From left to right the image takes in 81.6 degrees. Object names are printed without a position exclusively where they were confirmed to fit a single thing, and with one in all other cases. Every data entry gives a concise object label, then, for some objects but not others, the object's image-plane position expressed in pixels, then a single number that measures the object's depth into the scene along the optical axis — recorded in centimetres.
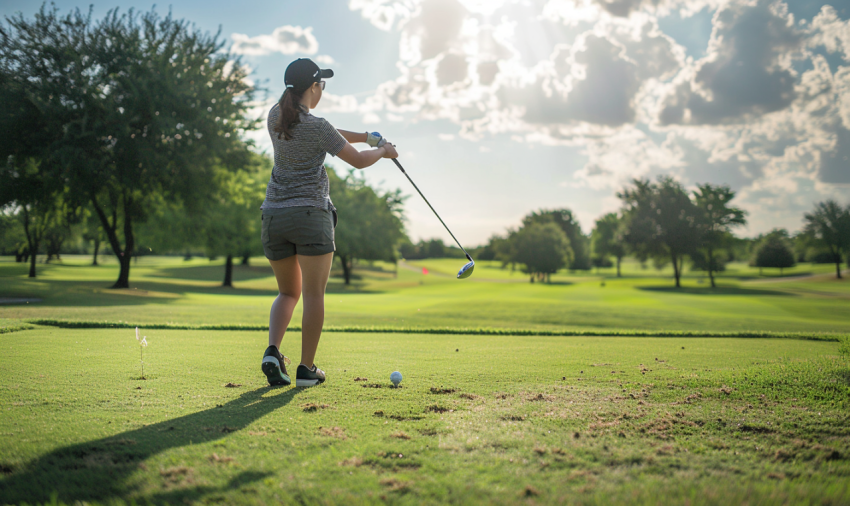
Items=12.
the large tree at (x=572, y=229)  9325
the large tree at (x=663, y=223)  5357
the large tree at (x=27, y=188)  2005
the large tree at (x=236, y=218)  2644
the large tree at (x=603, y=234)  8938
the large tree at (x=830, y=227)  5441
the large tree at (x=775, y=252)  7531
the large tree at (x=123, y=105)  1944
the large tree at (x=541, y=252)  6366
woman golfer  401
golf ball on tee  390
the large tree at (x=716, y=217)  5309
